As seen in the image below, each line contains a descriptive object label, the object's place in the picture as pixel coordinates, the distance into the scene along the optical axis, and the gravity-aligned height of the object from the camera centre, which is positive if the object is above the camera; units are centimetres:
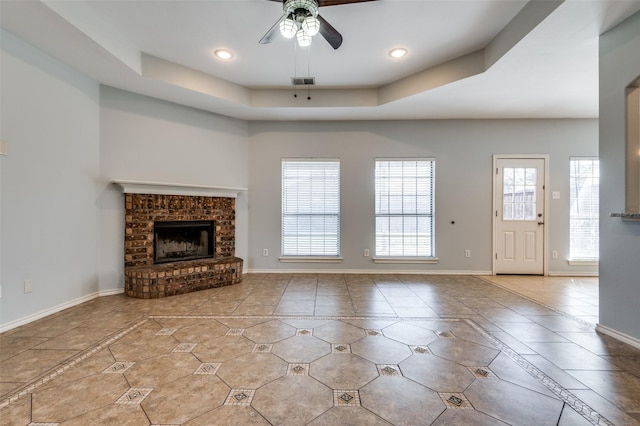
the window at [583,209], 446 +6
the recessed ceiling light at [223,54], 304 +191
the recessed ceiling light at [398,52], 298 +190
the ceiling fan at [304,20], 199 +154
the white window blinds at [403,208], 463 +8
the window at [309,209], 467 +6
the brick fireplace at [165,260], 332 -63
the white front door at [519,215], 448 -5
